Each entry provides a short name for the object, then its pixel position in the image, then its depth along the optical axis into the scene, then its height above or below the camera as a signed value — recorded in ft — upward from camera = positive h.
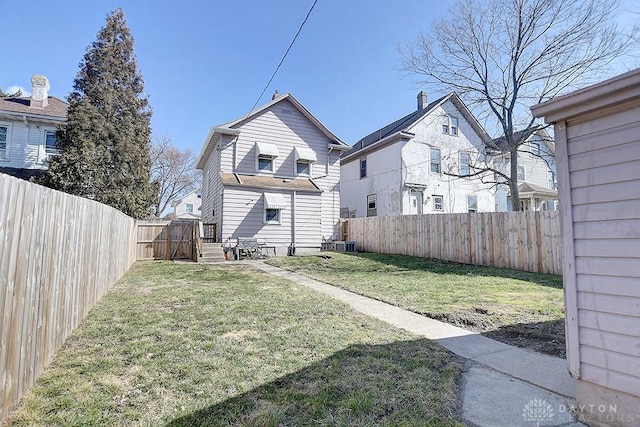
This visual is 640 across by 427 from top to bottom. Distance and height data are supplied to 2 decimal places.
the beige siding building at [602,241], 7.02 -0.18
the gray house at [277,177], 47.32 +9.05
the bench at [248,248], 44.62 -2.00
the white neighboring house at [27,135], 56.18 +17.46
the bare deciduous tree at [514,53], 42.65 +26.37
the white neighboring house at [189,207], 156.29 +13.16
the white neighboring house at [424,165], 59.31 +13.30
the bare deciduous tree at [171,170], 104.15 +21.48
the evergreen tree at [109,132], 50.67 +16.95
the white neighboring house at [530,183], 65.36 +11.59
